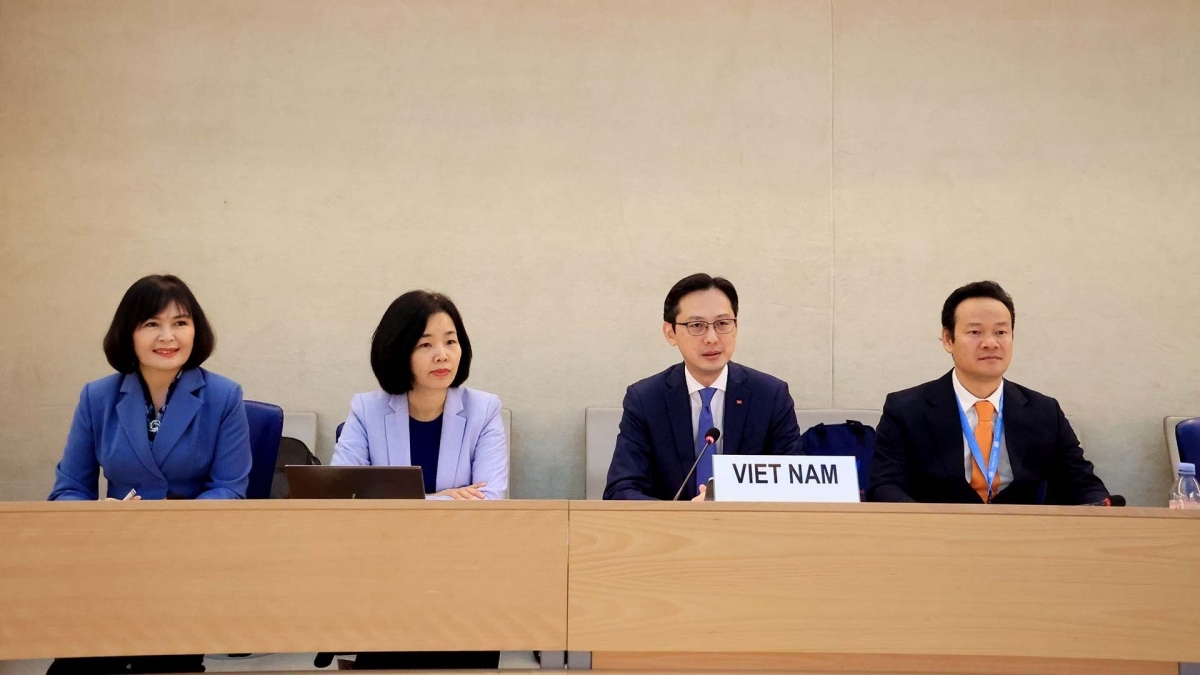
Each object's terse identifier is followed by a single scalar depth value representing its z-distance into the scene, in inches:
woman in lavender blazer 116.0
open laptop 88.8
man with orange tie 107.0
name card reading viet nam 81.5
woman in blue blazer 106.8
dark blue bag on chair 140.6
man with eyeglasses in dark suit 116.0
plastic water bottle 101.0
